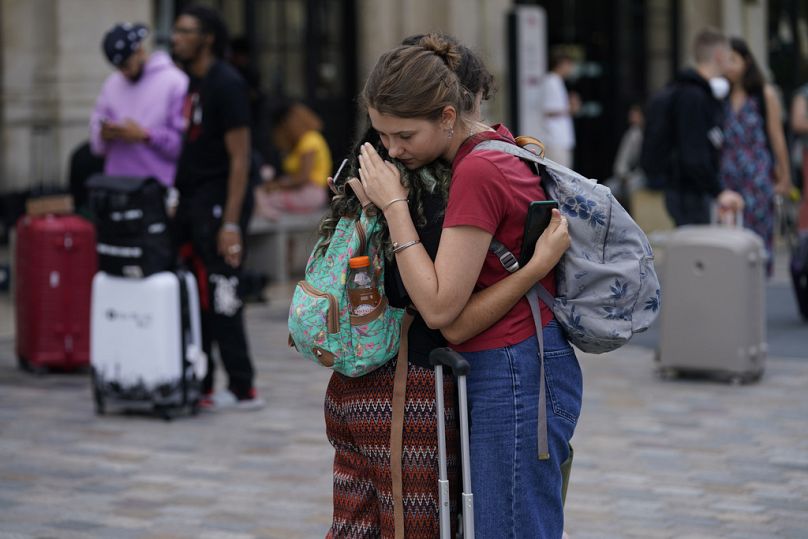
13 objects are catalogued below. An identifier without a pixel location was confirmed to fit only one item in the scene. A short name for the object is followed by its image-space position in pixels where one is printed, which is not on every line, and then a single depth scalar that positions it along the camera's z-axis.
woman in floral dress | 17.78
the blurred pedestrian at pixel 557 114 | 30.57
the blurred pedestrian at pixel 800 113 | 23.42
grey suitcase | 14.58
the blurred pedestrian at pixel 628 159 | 32.25
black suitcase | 12.60
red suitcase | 15.41
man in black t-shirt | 13.02
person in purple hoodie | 13.82
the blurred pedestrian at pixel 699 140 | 15.73
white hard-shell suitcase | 12.67
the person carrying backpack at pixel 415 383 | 5.96
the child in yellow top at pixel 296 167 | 22.99
